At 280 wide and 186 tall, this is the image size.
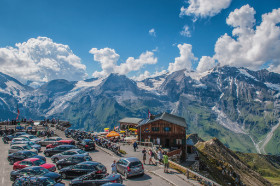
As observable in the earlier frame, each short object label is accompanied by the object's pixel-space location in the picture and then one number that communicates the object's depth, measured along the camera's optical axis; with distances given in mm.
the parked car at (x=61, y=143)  38247
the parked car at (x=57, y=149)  34238
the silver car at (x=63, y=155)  29873
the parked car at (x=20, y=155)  30016
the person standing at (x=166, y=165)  25750
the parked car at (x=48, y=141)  43781
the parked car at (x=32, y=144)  38134
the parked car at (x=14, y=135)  51500
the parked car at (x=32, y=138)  46053
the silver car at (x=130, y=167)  23328
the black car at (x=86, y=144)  38316
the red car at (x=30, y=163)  25178
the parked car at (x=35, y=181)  17900
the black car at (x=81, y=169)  22047
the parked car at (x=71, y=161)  26297
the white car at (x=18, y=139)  43875
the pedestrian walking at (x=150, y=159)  30875
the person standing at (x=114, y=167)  23750
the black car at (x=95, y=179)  18308
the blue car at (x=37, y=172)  20391
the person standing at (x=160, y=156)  30714
